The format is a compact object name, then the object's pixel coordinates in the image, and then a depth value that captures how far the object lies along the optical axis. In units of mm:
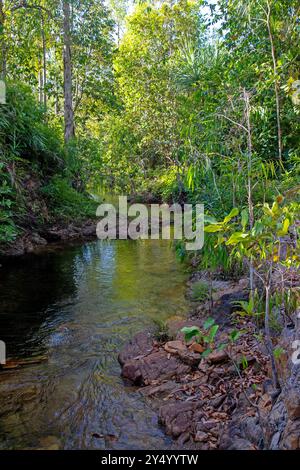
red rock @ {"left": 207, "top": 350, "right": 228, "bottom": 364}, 3104
